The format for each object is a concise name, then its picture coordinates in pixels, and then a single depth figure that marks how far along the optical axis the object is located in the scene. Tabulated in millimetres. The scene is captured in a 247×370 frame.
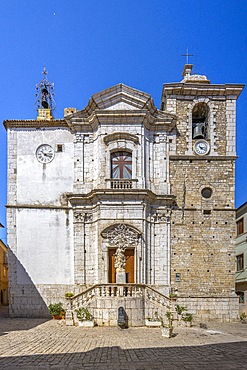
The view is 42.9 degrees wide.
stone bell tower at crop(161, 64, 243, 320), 16312
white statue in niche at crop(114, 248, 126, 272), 14203
